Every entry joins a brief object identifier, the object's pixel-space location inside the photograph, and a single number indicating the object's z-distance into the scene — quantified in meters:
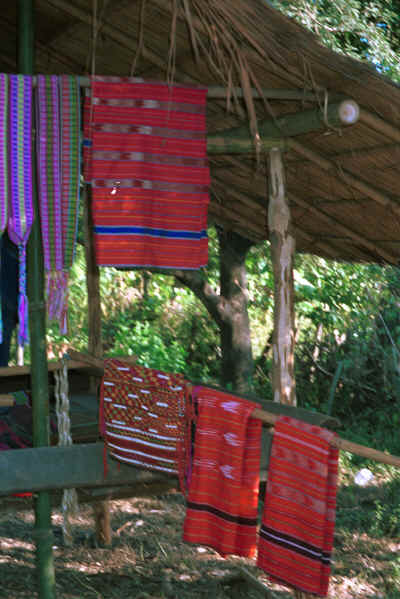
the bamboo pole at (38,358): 4.23
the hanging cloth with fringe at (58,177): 4.10
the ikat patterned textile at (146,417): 3.65
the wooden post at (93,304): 6.05
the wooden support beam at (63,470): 3.93
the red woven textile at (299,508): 3.04
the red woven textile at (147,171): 4.16
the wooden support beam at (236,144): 4.50
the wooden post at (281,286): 4.23
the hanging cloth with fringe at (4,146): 3.97
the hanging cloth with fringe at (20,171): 4.02
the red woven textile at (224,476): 3.40
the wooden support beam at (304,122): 3.99
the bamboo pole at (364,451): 2.67
